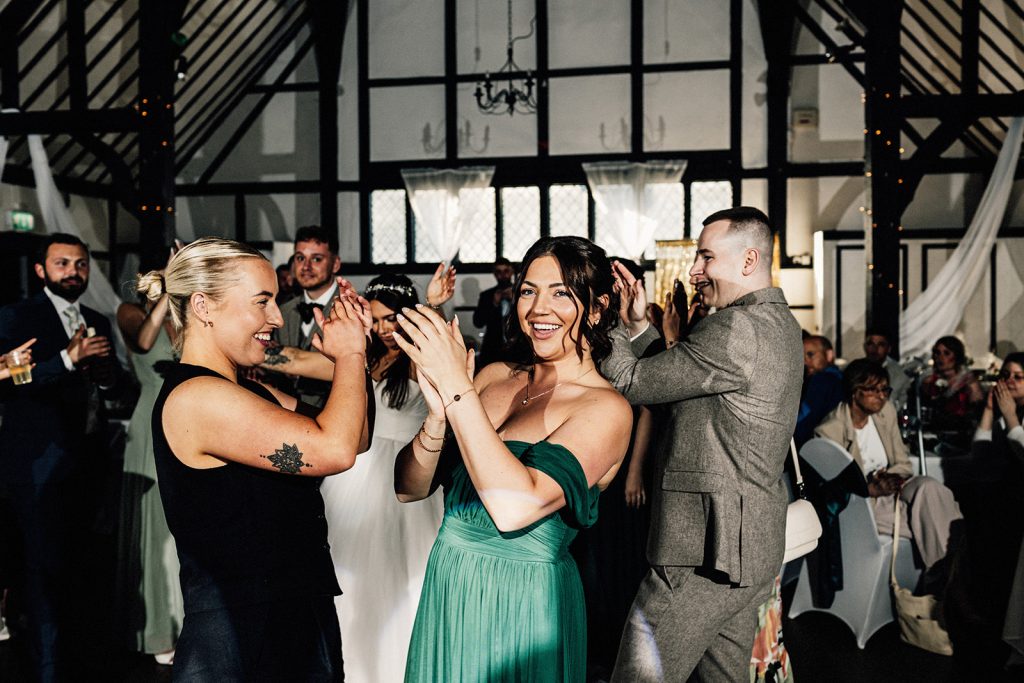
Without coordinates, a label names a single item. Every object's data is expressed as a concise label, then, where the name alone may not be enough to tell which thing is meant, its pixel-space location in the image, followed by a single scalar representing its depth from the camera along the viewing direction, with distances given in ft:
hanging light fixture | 38.96
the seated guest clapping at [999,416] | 13.26
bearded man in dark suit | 9.89
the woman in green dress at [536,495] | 5.72
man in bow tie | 11.90
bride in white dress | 9.61
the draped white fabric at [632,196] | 38.00
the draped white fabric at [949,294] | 30.55
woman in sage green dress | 11.87
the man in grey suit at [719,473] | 7.22
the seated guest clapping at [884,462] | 13.26
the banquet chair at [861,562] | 13.06
